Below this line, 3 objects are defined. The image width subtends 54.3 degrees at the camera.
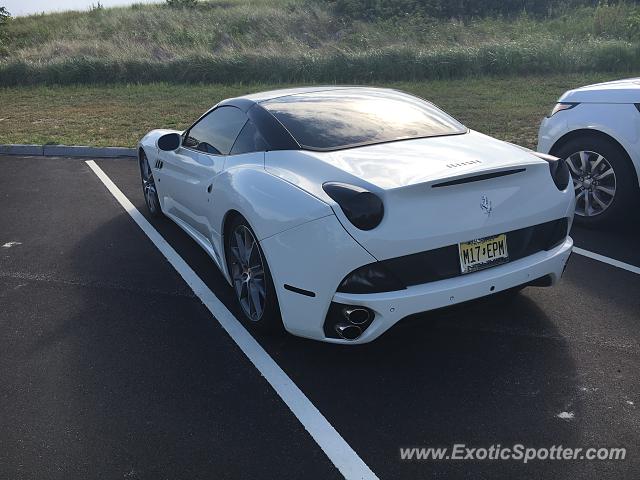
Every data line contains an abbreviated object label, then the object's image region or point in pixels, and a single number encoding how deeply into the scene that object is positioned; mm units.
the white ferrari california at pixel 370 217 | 3068
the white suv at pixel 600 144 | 5180
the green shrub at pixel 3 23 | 23922
